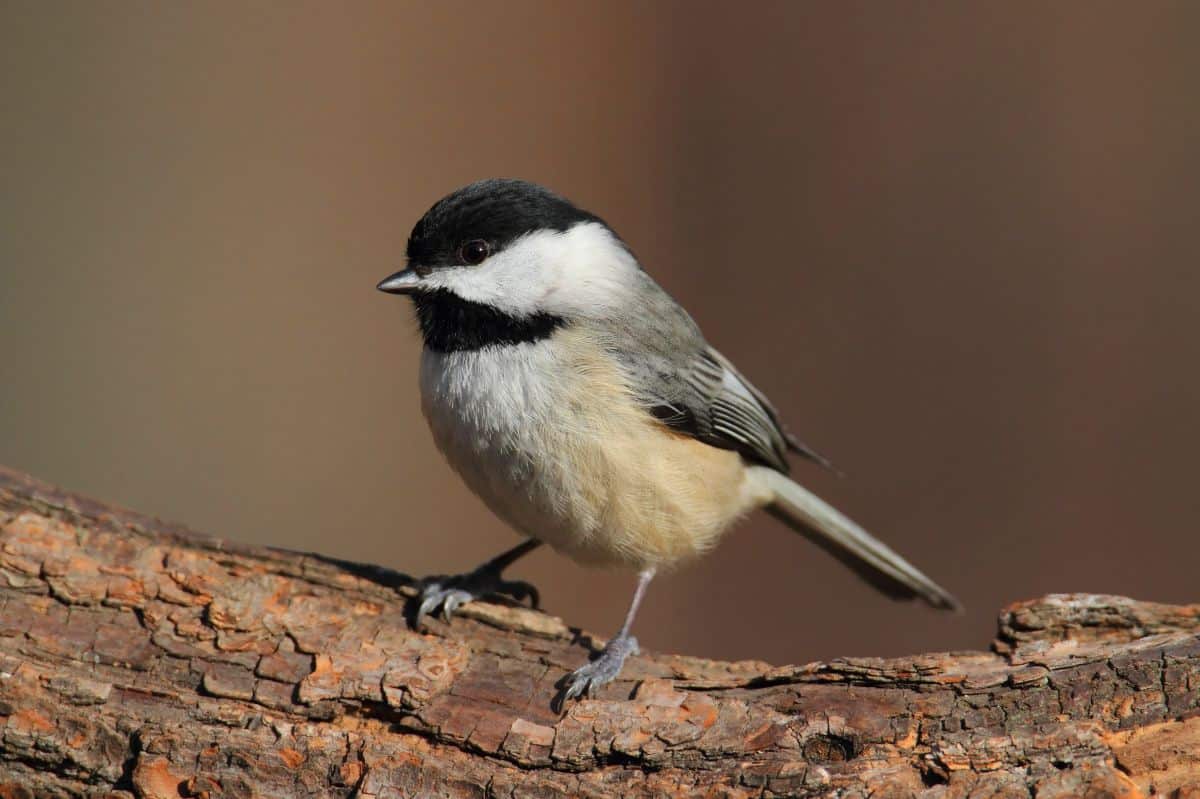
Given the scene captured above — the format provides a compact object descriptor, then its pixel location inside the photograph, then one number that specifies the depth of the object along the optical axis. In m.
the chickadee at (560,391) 2.65
